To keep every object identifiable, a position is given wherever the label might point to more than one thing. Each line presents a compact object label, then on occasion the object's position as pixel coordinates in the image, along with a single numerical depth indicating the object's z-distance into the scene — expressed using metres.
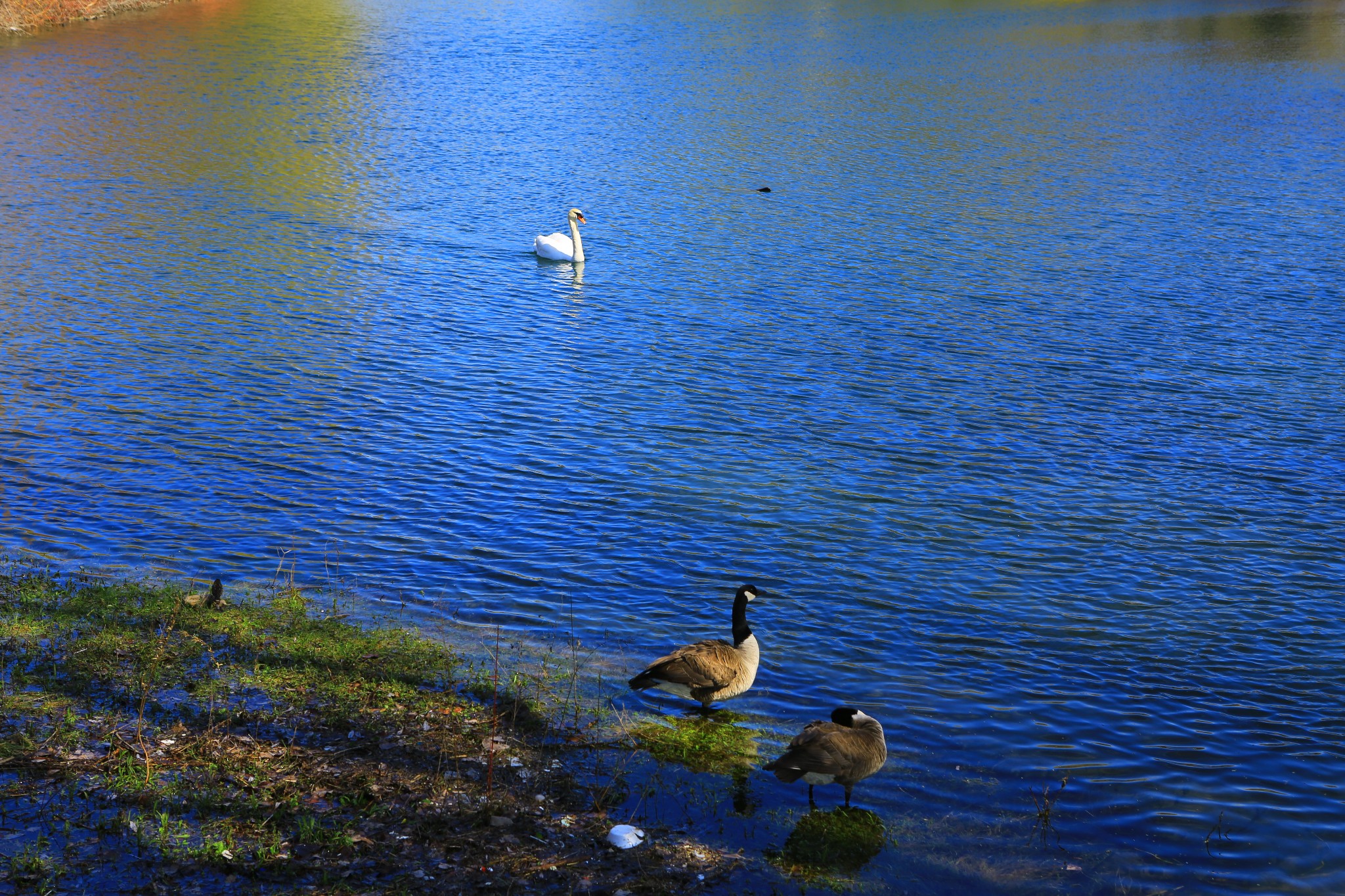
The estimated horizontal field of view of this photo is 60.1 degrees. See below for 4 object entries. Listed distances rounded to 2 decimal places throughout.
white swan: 30.23
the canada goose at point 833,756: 9.37
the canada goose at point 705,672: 10.80
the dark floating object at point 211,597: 12.07
